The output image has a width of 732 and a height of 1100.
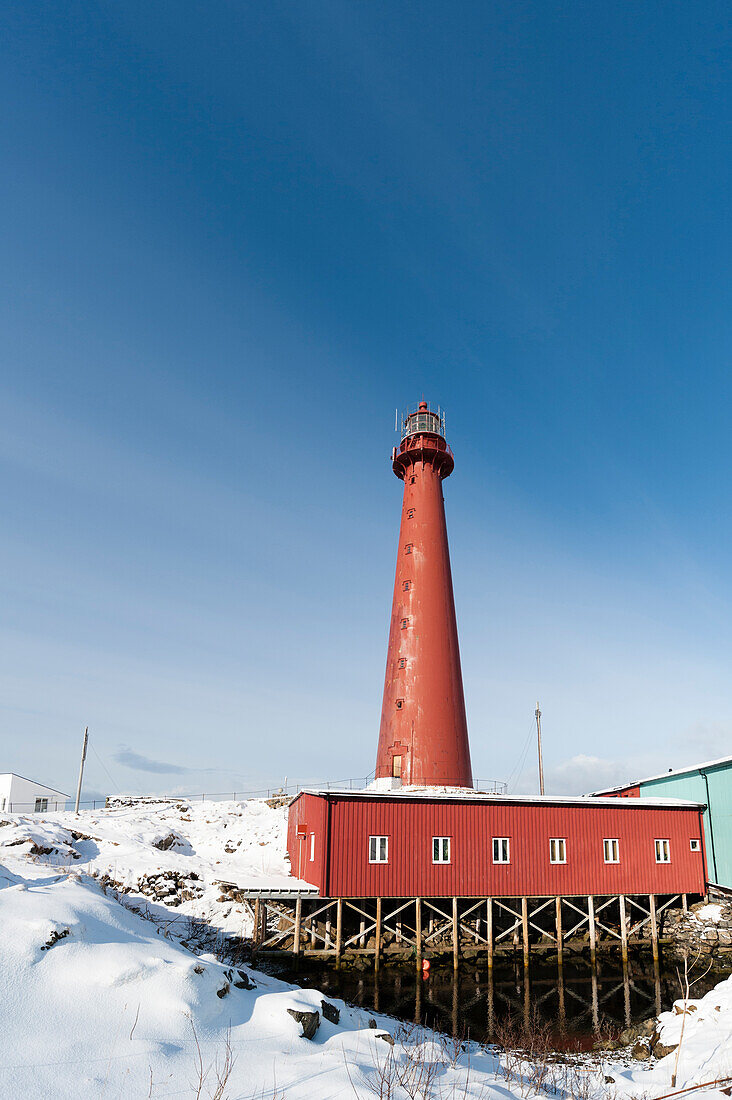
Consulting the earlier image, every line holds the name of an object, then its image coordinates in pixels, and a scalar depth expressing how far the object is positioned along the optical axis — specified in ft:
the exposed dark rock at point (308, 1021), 36.04
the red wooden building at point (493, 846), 84.07
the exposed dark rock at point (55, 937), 34.62
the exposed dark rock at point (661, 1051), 47.98
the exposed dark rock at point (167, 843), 114.04
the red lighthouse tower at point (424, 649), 98.53
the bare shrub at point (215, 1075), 27.09
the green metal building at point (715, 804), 94.58
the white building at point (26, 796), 153.99
